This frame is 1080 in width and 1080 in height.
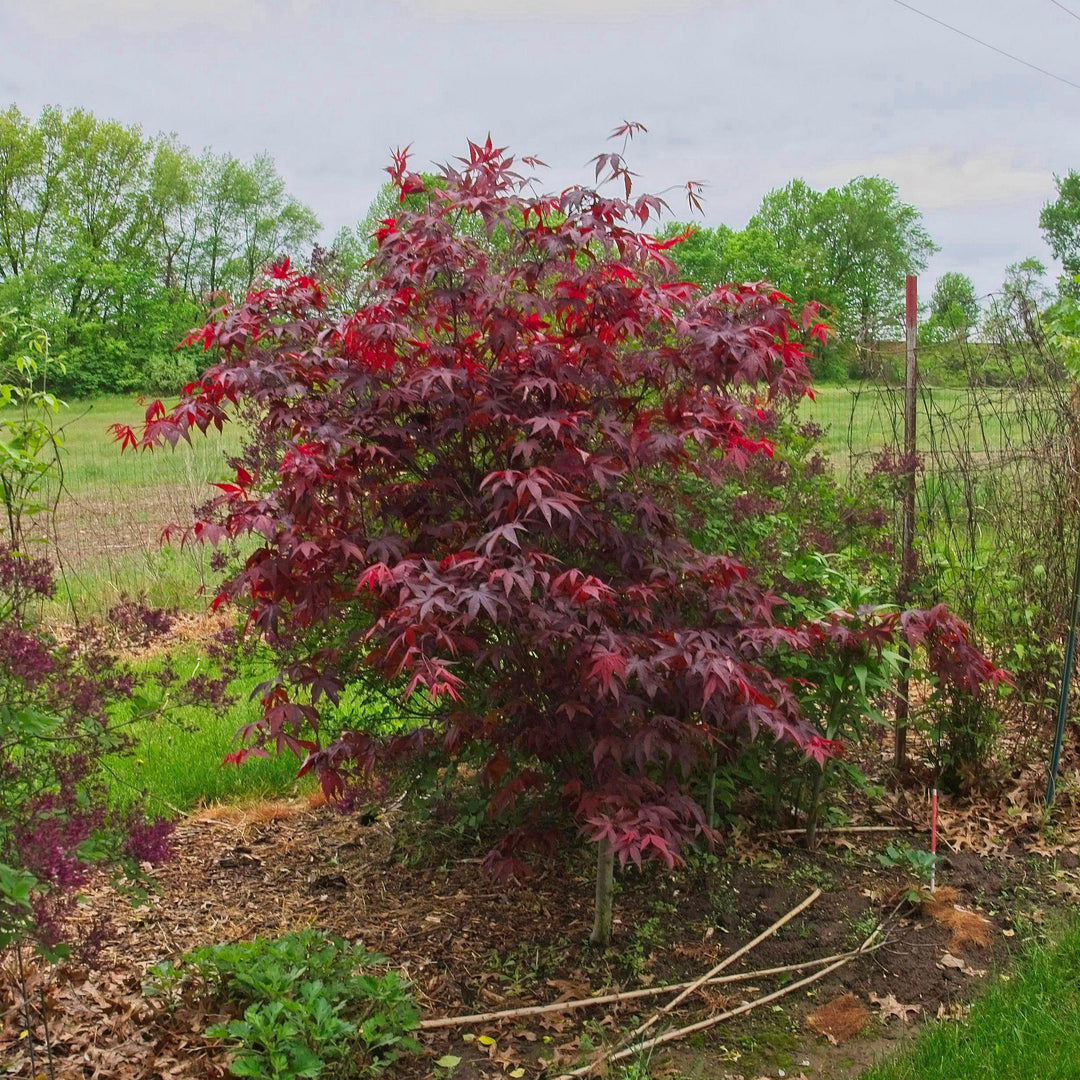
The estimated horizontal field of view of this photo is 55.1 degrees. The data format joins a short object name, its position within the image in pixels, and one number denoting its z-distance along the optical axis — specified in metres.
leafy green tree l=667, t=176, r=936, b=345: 47.25
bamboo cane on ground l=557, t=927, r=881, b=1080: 3.03
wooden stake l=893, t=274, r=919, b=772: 4.74
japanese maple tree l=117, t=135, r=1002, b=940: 2.96
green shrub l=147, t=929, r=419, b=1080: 2.82
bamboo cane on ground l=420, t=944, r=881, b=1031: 3.21
